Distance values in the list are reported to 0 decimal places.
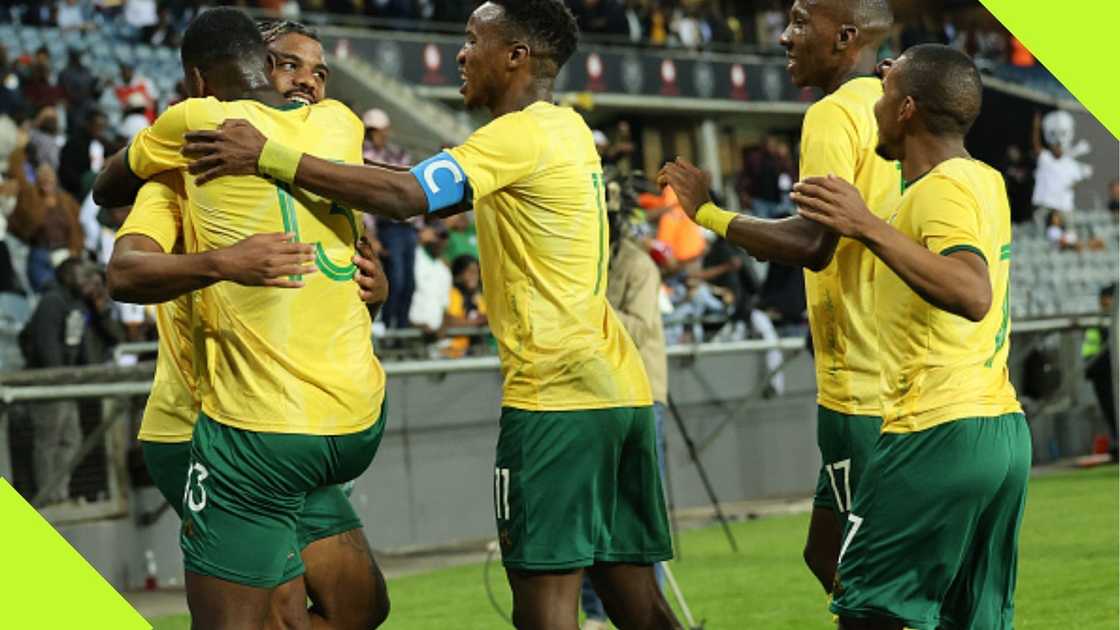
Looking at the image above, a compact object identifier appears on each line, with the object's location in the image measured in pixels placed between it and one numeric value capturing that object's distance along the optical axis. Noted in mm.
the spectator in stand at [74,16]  22812
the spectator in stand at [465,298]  16812
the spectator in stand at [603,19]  33219
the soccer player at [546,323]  5652
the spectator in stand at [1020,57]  40344
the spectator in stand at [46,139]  17266
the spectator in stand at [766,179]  27953
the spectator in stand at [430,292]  16609
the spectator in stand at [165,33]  23625
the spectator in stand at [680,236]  18672
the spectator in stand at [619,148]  13252
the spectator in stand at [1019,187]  30844
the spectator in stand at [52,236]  15430
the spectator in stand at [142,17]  23406
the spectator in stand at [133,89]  20016
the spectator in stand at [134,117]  18562
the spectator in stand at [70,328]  11906
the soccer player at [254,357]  5266
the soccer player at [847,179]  5816
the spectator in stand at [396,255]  16016
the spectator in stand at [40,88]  19219
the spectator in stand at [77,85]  19438
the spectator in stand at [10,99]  18516
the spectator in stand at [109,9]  23438
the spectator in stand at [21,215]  15633
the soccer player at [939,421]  5047
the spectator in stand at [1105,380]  18609
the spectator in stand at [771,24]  39156
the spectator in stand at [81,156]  17016
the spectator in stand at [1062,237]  27547
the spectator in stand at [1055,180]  27750
